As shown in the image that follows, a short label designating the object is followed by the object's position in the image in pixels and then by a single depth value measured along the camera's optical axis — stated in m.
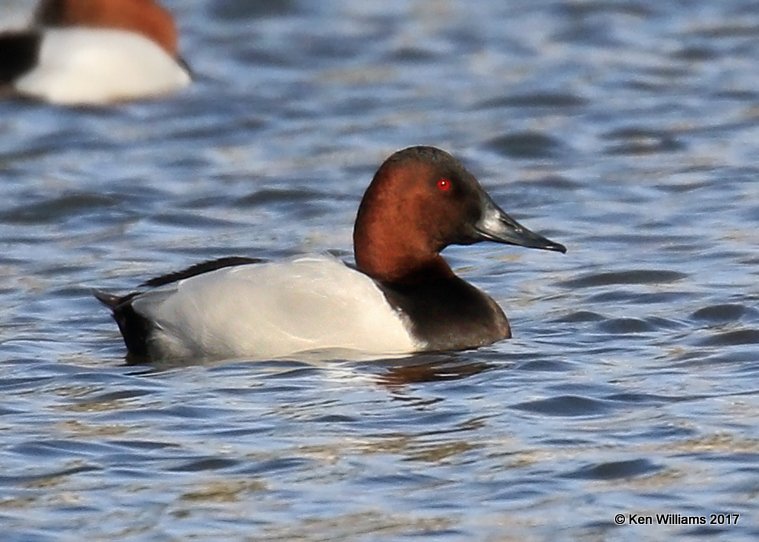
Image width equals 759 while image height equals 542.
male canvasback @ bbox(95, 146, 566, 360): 15.60
